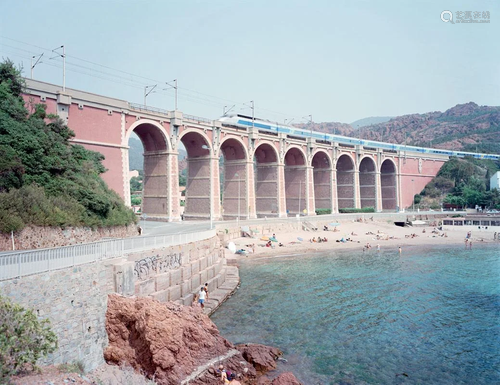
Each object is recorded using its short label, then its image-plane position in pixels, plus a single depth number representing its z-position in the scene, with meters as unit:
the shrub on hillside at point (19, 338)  9.60
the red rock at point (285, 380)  13.61
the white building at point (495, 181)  87.06
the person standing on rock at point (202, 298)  21.75
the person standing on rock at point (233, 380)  13.65
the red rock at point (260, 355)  15.51
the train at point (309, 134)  57.77
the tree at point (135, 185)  121.44
